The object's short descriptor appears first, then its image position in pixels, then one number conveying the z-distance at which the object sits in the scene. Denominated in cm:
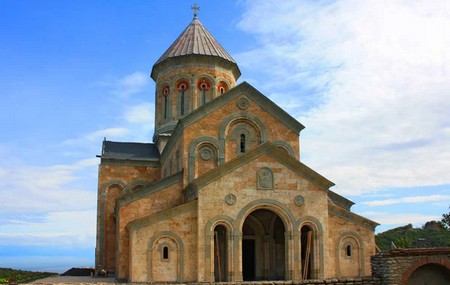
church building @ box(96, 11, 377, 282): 1823
